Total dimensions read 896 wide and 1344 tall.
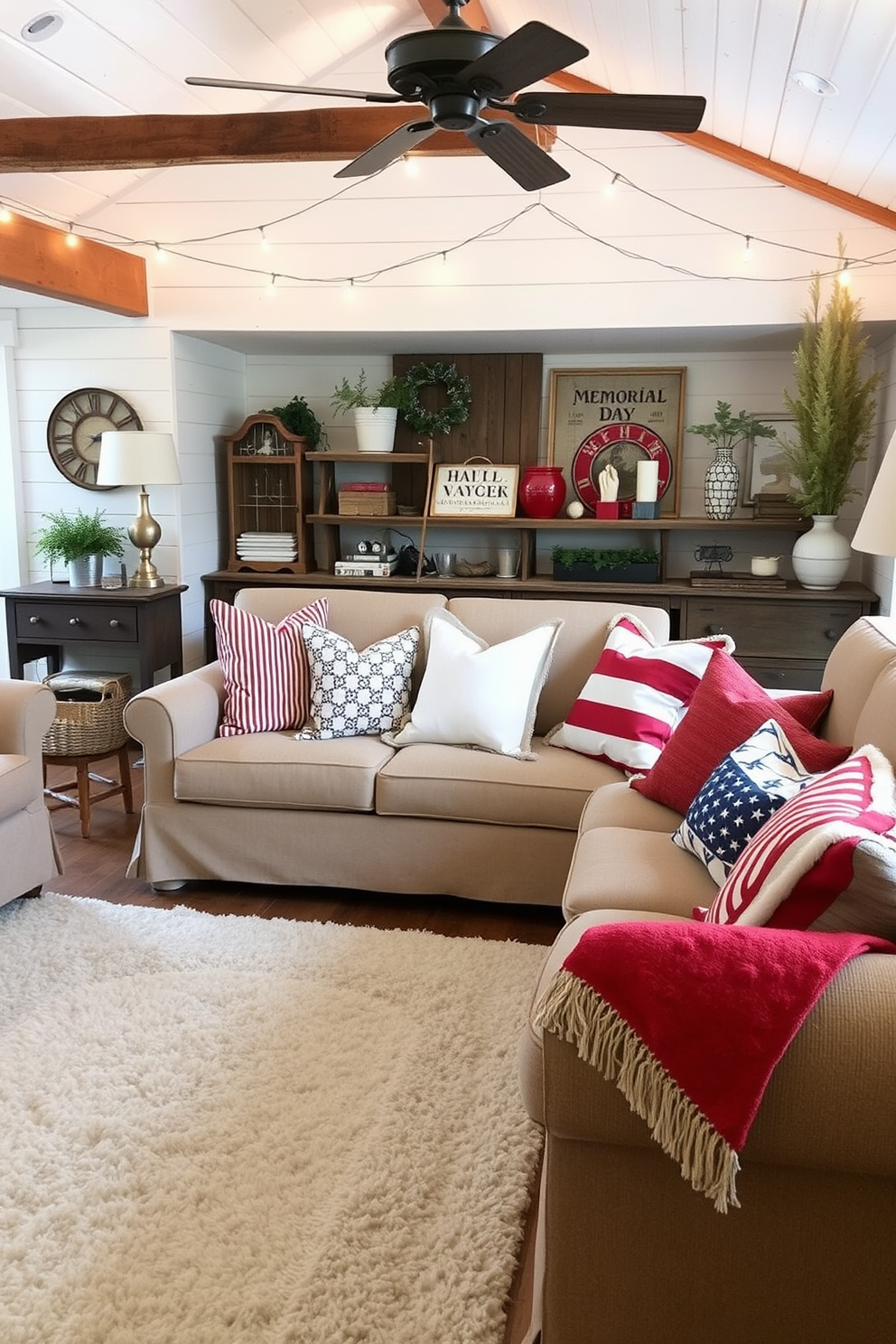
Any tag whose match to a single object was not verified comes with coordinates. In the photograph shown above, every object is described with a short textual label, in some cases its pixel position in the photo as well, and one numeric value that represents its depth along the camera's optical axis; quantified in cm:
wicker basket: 384
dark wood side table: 449
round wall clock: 482
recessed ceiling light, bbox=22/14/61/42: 323
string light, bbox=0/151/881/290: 415
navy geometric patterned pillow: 348
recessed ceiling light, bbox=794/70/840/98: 298
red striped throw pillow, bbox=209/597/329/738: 355
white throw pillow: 330
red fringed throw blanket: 138
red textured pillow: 253
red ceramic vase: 485
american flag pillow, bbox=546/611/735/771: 314
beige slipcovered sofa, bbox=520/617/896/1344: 139
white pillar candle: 473
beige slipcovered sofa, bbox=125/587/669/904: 314
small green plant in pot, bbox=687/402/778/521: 469
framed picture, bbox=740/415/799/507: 486
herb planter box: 470
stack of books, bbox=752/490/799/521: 465
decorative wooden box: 500
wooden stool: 384
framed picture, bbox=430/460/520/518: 495
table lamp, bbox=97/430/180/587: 436
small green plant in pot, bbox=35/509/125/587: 459
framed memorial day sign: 502
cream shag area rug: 174
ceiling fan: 189
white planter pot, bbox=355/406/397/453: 491
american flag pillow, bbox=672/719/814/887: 213
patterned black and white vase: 470
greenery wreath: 506
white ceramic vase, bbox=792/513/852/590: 438
